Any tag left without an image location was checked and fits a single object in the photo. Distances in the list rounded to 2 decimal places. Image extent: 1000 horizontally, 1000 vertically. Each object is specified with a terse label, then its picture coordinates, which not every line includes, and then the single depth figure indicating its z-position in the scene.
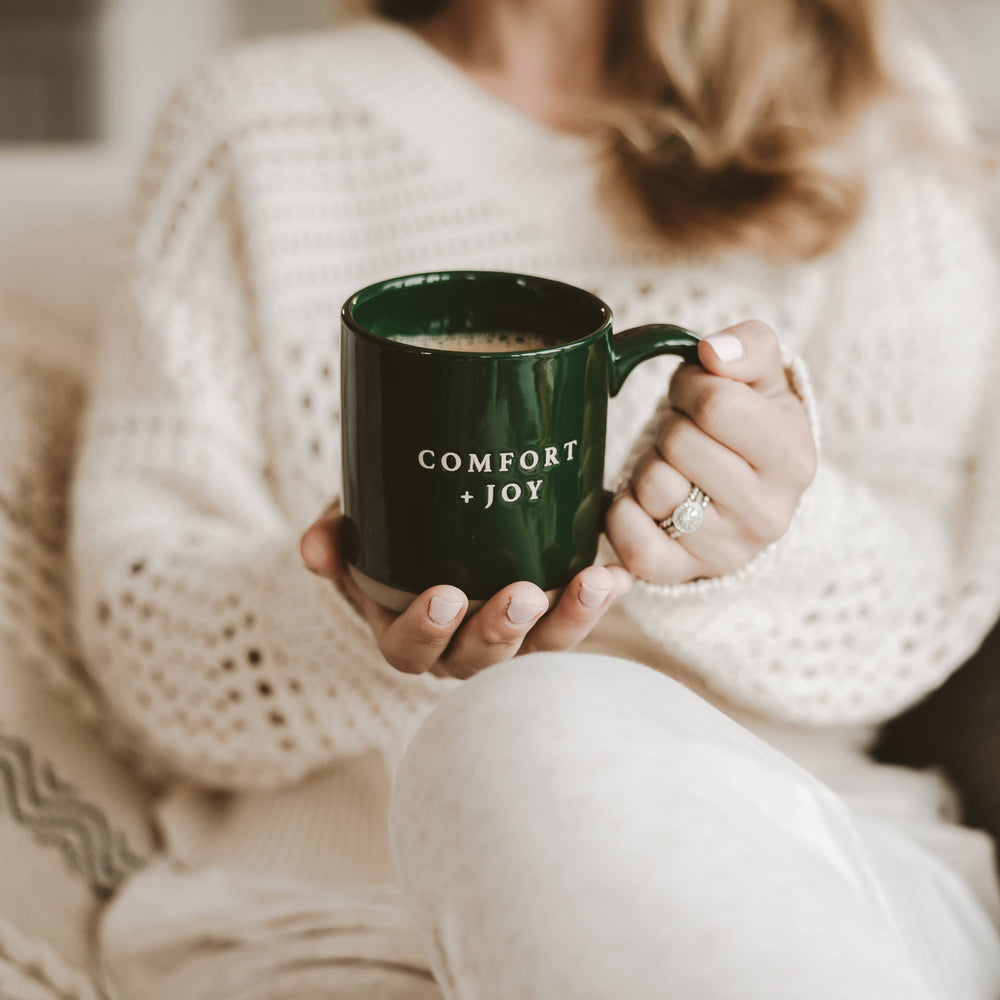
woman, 0.30
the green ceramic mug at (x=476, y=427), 0.34
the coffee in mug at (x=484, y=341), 0.41
